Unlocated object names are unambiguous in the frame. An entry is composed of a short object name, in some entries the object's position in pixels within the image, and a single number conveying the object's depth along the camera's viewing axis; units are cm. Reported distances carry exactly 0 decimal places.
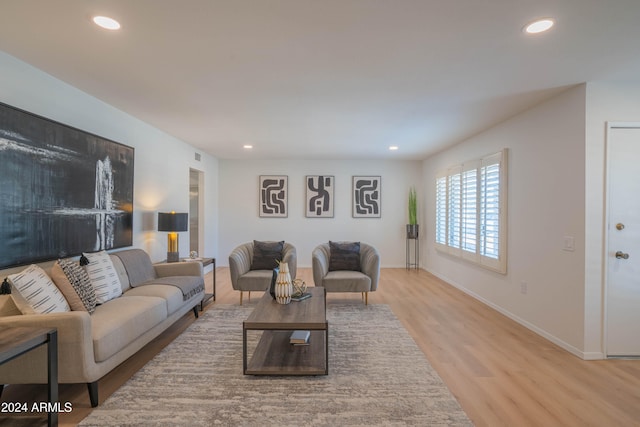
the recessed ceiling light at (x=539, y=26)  194
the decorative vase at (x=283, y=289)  304
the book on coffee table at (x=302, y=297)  316
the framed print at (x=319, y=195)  721
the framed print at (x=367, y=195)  722
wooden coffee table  246
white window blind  411
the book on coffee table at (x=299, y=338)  283
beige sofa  201
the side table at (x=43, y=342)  172
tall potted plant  704
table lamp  413
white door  288
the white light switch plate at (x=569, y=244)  302
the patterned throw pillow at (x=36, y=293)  213
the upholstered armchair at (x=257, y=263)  428
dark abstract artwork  242
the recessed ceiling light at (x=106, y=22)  194
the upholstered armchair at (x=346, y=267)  433
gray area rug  199
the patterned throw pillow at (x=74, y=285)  246
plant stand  726
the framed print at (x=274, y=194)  721
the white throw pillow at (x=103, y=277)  285
